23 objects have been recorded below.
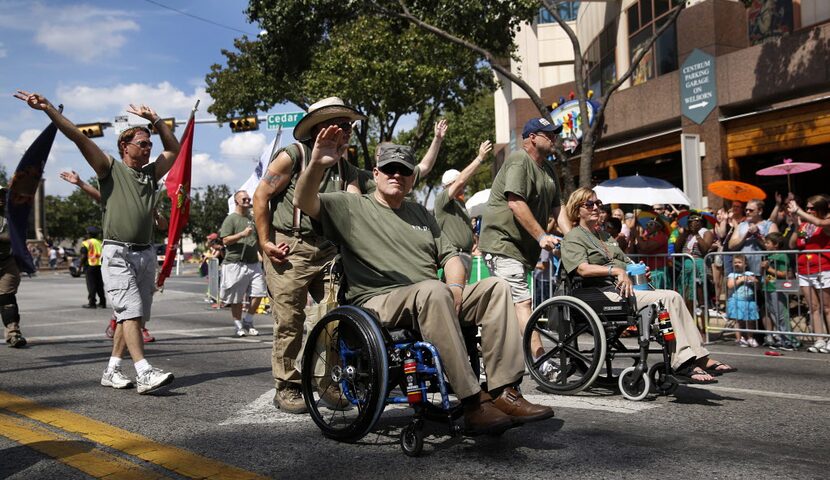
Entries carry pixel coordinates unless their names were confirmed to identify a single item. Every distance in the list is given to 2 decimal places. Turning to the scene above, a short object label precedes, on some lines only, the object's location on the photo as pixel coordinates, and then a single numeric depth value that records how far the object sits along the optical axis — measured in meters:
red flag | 5.93
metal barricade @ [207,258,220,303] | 15.75
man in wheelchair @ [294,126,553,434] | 3.48
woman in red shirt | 8.11
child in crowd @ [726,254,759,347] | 8.61
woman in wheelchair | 5.03
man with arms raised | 5.18
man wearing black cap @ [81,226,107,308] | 15.23
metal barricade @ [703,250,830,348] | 8.18
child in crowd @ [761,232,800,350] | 8.38
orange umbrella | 12.04
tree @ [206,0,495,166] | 23.70
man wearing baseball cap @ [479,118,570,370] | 5.59
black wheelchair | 4.96
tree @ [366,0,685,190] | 13.70
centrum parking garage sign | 16.97
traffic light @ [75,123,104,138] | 22.45
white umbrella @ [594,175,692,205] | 12.84
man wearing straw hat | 4.56
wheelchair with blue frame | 3.45
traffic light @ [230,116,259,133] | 22.82
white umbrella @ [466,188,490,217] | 14.42
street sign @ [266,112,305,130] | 15.09
